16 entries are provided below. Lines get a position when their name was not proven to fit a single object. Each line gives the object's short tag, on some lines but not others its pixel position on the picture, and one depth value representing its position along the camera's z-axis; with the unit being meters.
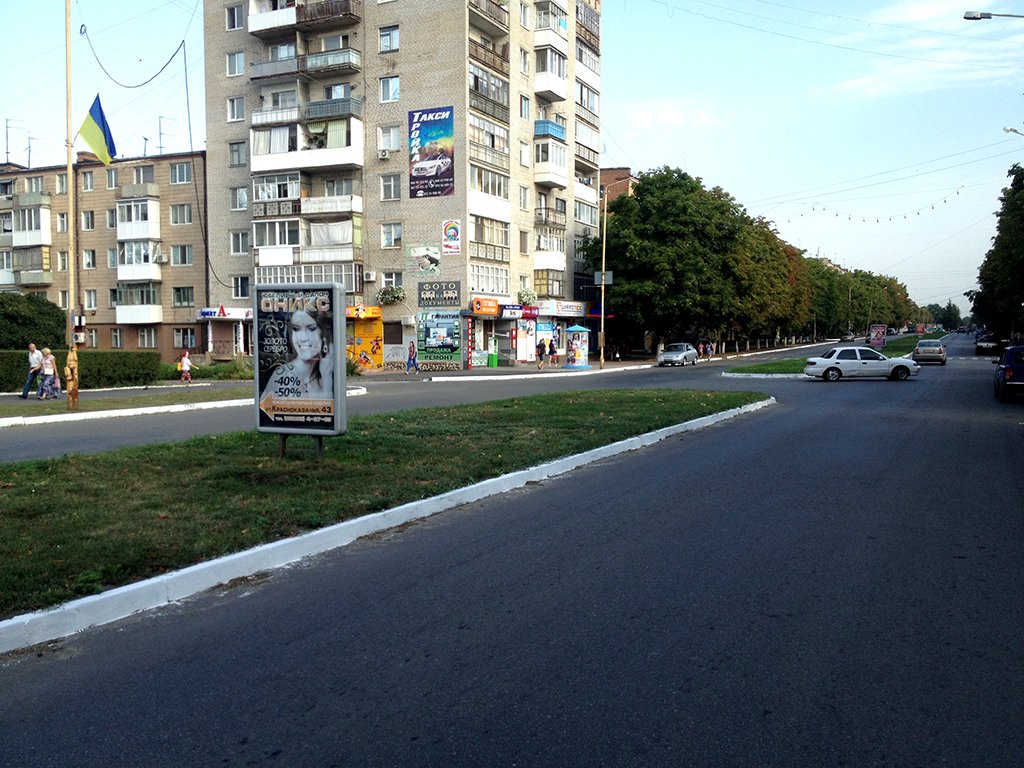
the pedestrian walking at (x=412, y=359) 45.03
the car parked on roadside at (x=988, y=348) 68.90
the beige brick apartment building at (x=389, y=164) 47.41
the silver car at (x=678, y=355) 53.84
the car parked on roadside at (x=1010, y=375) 23.38
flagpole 20.14
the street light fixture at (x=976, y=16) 18.30
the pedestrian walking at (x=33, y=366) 25.44
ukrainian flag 23.09
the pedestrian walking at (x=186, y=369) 34.53
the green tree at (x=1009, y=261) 38.78
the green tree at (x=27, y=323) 44.28
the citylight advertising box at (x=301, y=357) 9.70
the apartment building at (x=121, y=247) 55.09
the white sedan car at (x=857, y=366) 35.16
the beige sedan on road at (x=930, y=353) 52.16
